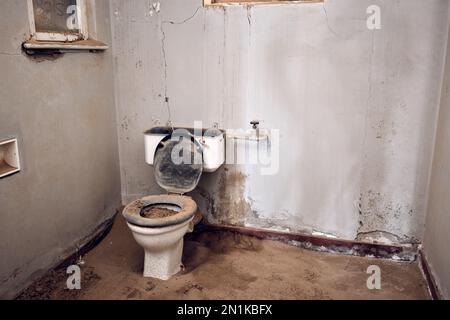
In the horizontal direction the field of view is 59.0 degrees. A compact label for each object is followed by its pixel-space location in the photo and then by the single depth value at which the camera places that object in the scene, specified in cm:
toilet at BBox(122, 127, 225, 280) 216
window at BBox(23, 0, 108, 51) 201
